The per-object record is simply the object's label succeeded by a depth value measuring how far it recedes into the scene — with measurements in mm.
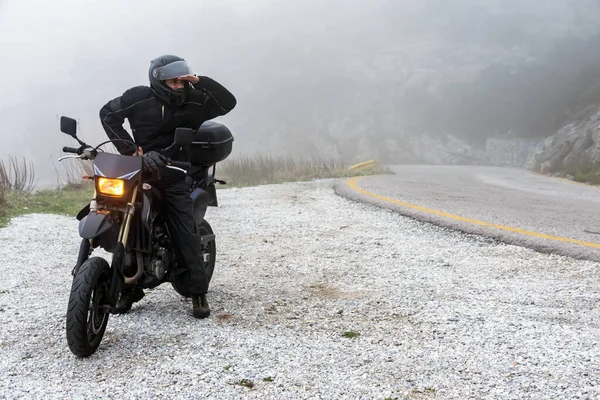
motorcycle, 3133
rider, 3898
